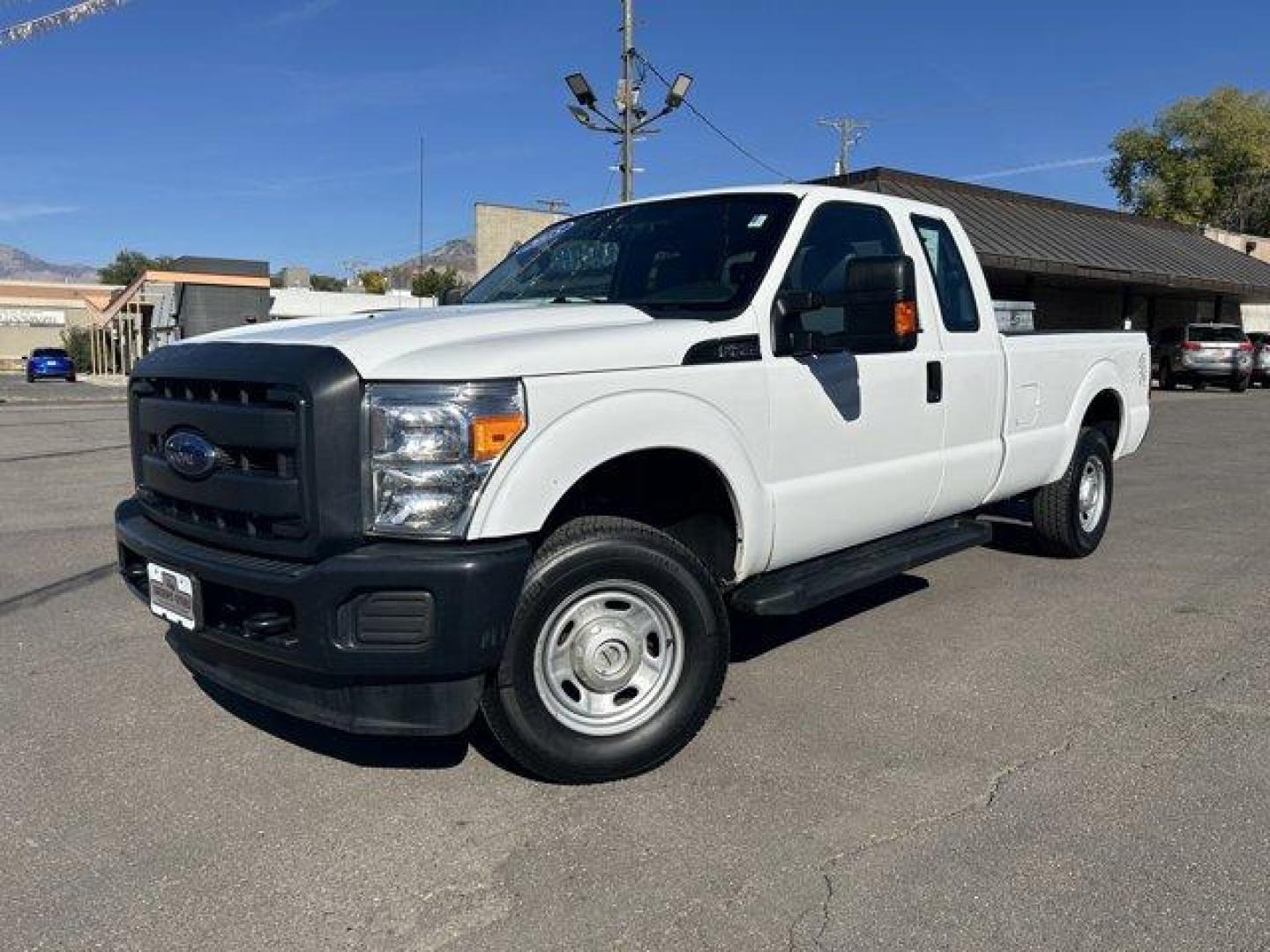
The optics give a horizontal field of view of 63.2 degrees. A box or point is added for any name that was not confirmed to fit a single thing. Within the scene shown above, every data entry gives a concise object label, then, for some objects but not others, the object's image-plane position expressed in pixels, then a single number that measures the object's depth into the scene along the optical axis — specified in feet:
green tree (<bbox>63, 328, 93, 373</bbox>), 193.16
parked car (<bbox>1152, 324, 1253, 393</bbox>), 92.48
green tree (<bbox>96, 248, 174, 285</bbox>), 338.75
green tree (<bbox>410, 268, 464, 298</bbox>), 218.13
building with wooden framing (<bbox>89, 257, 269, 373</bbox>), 135.54
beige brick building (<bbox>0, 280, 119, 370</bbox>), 240.12
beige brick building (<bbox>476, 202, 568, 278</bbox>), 97.14
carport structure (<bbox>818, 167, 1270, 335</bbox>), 74.69
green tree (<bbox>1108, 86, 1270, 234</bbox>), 182.60
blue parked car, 142.72
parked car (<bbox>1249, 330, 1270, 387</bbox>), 99.52
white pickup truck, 9.70
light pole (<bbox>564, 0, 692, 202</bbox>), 68.18
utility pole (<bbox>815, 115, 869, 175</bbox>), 152.03
